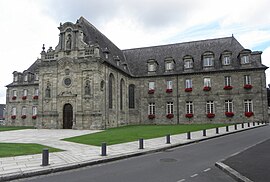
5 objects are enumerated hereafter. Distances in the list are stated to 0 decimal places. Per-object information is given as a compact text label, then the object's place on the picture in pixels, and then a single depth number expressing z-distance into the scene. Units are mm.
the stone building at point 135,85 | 26812
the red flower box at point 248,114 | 30250
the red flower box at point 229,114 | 30967
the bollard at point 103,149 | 9820
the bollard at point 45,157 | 7949
